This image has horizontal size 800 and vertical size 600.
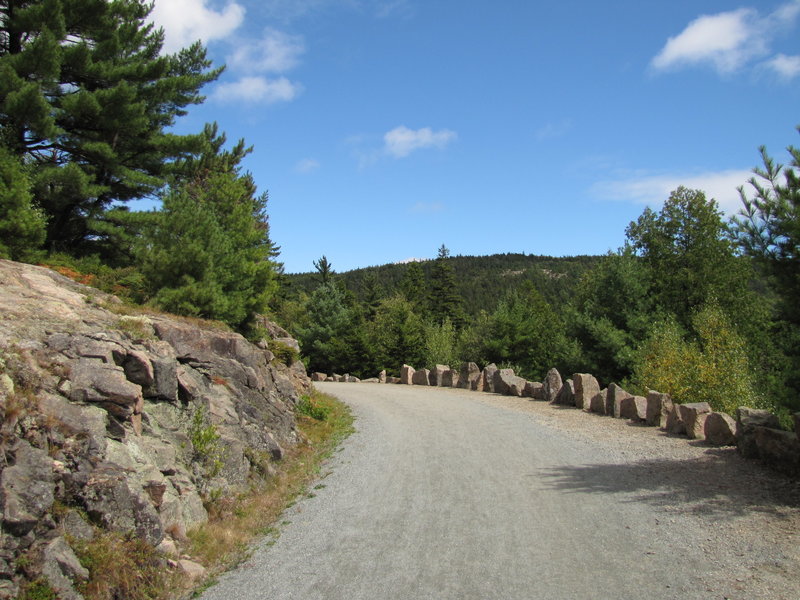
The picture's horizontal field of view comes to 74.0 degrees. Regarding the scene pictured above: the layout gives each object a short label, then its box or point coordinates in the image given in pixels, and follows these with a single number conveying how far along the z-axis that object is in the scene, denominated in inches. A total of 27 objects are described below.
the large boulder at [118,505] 205.0
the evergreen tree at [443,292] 2736.2
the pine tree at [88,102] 569.3
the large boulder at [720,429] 406.9
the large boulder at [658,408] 494.0
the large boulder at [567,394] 653.3
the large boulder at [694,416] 440.8
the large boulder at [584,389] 621.9
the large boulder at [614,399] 557.6
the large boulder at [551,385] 702.5
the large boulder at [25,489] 173.5
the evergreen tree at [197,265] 504.7
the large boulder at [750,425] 366.0
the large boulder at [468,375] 902.4
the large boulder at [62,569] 172.7
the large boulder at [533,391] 734.5
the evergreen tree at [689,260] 1102.4
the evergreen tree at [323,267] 2484.0
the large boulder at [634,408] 518.9
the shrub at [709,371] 529.3
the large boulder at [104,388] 249.7
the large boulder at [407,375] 1078.4
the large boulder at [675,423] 461.4
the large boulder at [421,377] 1038.4
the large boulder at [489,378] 846.5
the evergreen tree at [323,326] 1521.9
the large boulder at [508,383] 786.2
